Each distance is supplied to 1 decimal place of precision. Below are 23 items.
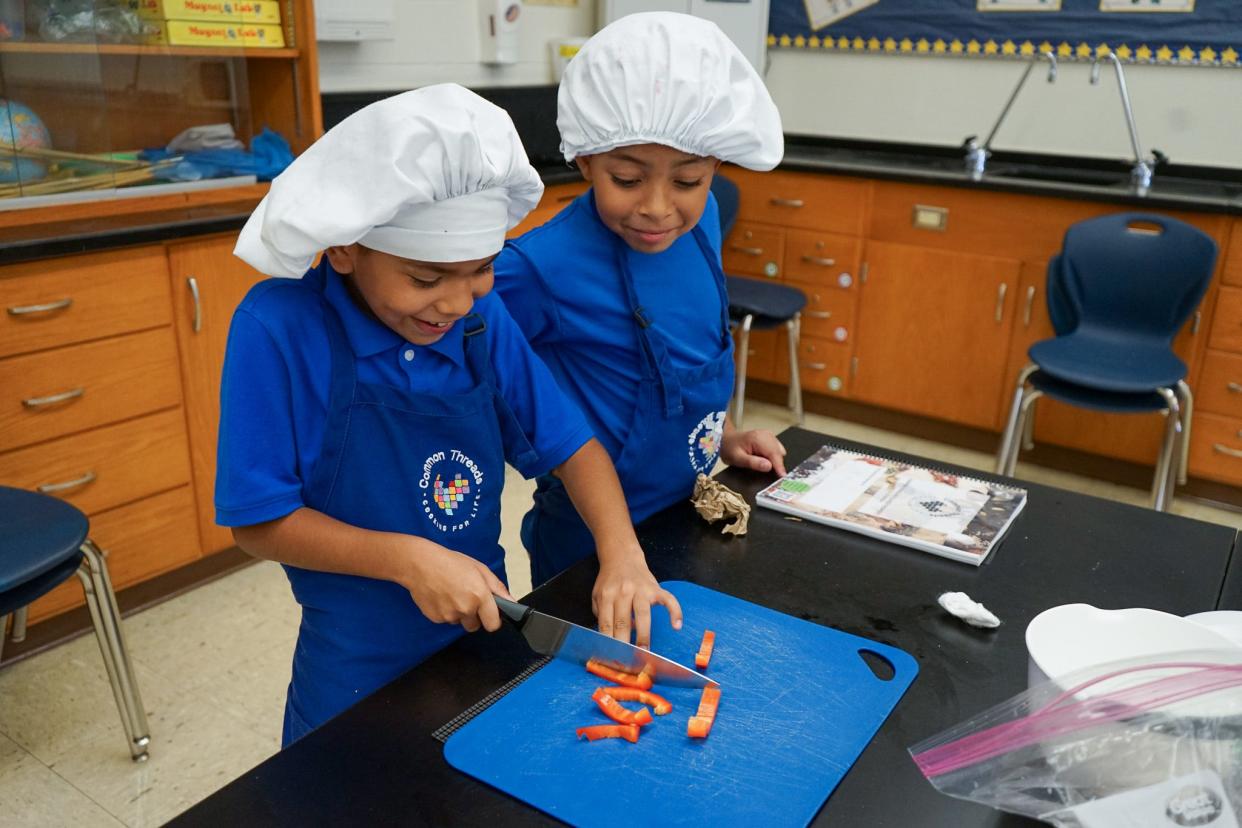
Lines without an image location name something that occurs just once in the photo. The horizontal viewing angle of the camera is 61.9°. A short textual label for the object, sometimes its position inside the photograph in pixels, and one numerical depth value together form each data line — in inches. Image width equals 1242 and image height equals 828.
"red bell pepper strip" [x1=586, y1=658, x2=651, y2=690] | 34.3
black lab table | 29.5
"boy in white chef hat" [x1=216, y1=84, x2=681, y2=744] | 34.8
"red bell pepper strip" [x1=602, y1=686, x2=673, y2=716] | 33.2
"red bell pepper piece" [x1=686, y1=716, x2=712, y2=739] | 31.9
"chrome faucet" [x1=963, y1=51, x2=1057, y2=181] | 135.2
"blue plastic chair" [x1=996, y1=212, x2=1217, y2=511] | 106.1
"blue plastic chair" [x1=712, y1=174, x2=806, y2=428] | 129.1
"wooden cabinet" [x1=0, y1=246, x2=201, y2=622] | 81.6
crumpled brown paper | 46.4
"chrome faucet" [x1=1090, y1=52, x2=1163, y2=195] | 127.3
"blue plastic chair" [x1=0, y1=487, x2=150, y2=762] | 62.7
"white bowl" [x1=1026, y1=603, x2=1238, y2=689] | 31.9
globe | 90.8
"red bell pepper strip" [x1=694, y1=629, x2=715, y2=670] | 35.9
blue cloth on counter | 103.0
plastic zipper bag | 25.1
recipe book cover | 45.7
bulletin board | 129.0
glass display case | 92.6
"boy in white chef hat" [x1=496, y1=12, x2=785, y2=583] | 47.1
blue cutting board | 29.5
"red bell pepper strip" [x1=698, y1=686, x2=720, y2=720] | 32.8
